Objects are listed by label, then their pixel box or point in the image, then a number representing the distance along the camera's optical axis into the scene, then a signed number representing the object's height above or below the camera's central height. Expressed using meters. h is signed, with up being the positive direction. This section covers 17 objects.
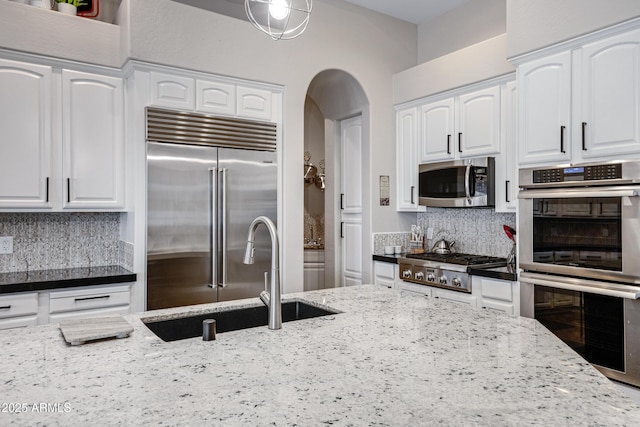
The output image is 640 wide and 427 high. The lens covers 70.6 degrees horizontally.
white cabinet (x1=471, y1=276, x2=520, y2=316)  3.07 -0.57
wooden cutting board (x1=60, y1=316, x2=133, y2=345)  1.42 -0.39
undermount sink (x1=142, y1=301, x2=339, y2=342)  1.79 -0.46
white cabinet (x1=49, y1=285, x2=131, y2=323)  2.86 -0.59
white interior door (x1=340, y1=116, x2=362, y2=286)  4.61 +0.13
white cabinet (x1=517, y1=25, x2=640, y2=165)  2.49 +0.65
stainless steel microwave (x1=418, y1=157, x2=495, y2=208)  3.59 +0.24
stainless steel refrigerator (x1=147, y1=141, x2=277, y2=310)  3.18 -0.05
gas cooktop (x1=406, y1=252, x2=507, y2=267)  3.51 -0.39
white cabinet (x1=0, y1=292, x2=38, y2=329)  2.71 -0.59
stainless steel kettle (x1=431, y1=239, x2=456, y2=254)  4.21 -0.32
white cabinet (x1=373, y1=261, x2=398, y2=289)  4.09 -0.56
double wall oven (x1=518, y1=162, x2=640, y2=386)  2.42 -0.27
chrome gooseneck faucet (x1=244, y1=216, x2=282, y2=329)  1.59 -0.23
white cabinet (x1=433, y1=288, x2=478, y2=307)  3.37 -0.65
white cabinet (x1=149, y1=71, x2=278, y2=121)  3.25 +0.89
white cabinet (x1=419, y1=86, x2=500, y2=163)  3.59 +0.73
